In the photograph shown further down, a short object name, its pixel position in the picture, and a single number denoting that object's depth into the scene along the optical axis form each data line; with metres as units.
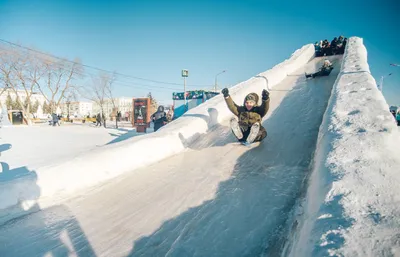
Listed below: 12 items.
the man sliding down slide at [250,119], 3.43
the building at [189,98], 21.66
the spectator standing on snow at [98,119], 20.19
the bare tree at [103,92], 32.41
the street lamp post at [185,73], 16.97
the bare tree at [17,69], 20.72
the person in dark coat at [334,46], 12.92
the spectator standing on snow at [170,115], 10.65
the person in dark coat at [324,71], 8.34
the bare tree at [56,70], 23.52
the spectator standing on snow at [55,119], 18.81
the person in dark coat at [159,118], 8.32
